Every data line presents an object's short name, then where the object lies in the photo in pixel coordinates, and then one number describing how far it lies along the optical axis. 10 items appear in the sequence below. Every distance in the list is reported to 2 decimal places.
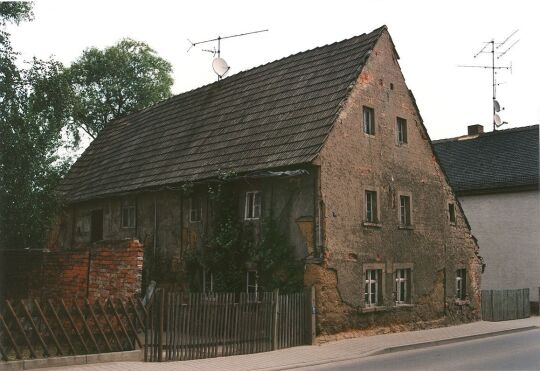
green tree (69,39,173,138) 41.34
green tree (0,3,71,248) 16.95
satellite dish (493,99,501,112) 35.33
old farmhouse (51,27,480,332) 17.59
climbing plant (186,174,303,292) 17.52
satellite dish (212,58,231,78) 25.69
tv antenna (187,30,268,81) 25.69
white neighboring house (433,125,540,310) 27.97
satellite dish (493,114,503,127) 35.78
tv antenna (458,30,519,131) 31.92
